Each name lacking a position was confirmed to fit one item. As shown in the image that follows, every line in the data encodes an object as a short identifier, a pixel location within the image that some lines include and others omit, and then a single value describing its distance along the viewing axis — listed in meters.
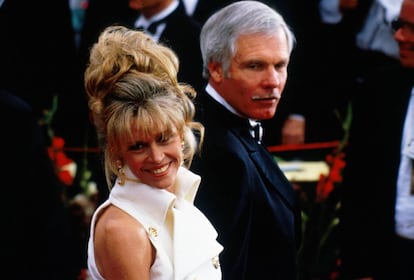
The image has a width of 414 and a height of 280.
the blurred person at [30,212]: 5.06
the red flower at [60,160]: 10.17
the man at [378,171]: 8.05
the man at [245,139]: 6.60
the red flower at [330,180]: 10.41
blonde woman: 5.43
